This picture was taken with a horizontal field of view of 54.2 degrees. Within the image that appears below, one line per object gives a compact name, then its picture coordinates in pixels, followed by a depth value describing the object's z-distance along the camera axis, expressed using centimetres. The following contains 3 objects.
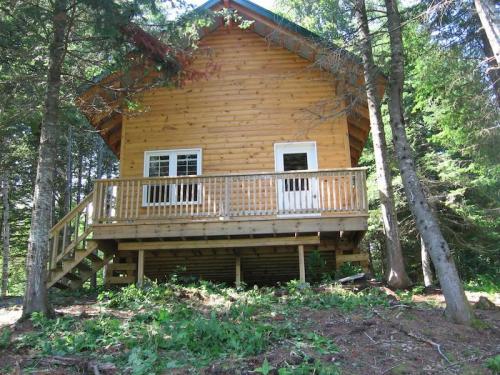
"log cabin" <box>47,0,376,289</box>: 1146
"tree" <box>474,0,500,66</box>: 797
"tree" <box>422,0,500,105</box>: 1294
